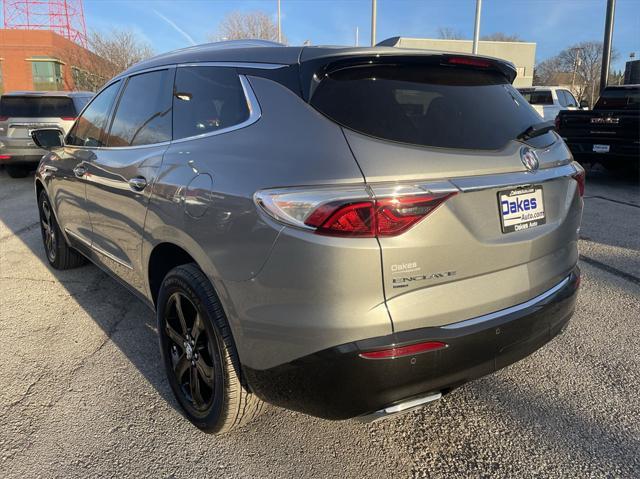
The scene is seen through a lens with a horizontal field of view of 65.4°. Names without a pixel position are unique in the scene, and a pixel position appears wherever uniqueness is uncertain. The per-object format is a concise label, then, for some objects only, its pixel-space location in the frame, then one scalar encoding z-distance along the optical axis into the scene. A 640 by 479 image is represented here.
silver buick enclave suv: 1.74
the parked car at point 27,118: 9.83
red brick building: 37.12
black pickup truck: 8.70
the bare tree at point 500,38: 60.75
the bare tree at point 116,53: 31.17
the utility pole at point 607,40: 14.91
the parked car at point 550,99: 16.08
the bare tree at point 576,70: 53.50
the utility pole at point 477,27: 21.19
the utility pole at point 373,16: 24.32
